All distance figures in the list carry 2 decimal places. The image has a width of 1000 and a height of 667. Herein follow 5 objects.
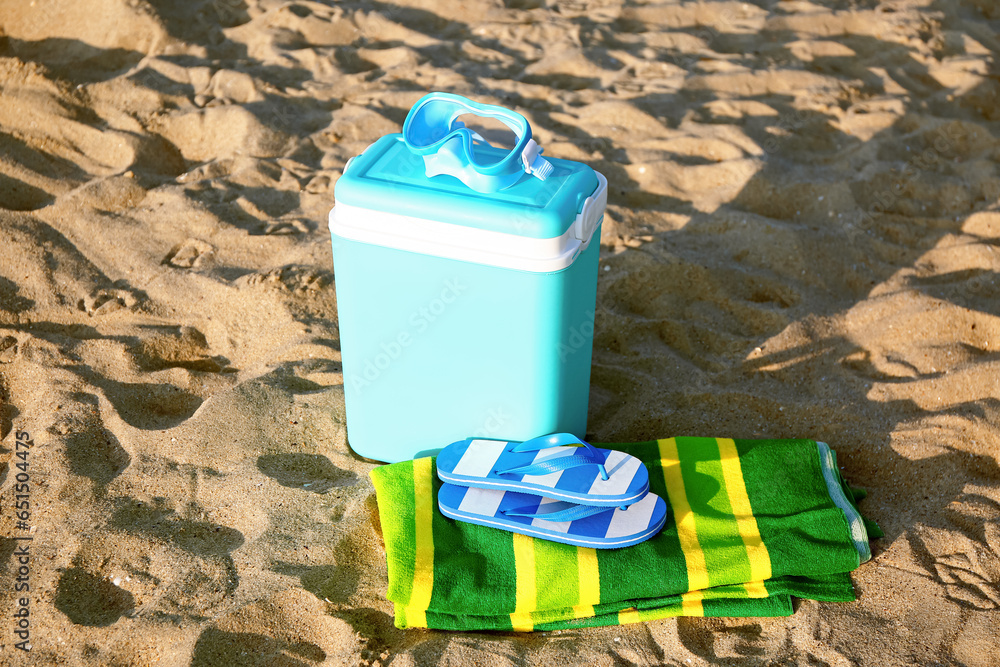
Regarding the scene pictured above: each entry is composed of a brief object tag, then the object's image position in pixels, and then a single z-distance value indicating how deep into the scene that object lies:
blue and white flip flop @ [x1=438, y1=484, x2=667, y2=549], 1.61
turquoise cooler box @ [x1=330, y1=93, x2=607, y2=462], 1.55
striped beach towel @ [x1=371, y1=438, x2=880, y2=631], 1.56
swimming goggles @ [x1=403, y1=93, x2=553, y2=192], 1.57
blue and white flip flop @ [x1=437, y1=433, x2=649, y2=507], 1.64
